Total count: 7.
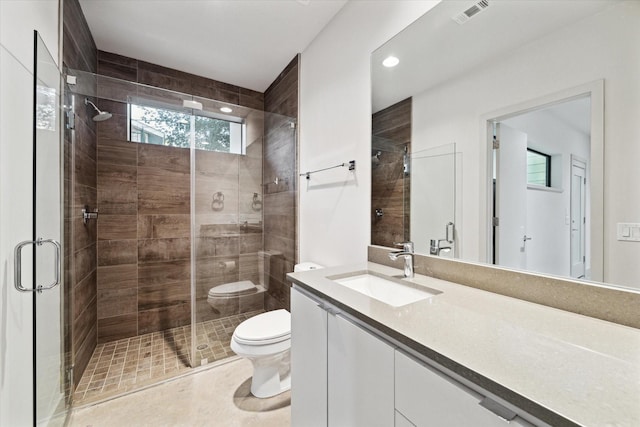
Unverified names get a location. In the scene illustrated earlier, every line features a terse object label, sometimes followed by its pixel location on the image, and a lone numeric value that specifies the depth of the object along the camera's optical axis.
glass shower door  1.20
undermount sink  1.13
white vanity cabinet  0.77
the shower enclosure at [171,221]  2.17
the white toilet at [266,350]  1.63
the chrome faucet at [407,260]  1.27
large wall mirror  0.78
